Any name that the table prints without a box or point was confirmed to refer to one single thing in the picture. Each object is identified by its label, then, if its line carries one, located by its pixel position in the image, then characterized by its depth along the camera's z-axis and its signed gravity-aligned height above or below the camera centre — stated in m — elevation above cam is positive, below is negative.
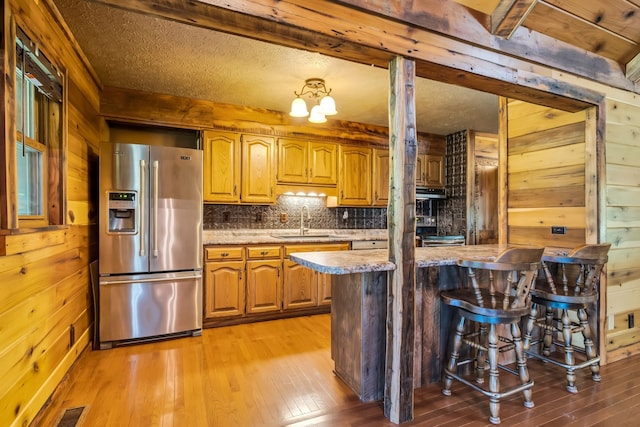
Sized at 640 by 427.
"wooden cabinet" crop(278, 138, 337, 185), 4.06 +0.63
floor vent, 1.77 -1.17
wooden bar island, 1.97 -0.67
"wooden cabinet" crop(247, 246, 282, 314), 3.53 -0.76
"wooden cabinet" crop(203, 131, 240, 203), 3.66 +0.51
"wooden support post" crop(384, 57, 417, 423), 1.78 -0.15
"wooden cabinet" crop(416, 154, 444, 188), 5.05 +0.63
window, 1.66 +0.46
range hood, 5.04 +0.28
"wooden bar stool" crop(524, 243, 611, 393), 2.10 -0.59
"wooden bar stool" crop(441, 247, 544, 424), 1.78 -0.57
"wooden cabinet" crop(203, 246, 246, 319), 3.35 -0.75
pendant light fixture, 2.81 +0.95
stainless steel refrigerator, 2.87 -0.30
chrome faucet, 4.35 -0.13
